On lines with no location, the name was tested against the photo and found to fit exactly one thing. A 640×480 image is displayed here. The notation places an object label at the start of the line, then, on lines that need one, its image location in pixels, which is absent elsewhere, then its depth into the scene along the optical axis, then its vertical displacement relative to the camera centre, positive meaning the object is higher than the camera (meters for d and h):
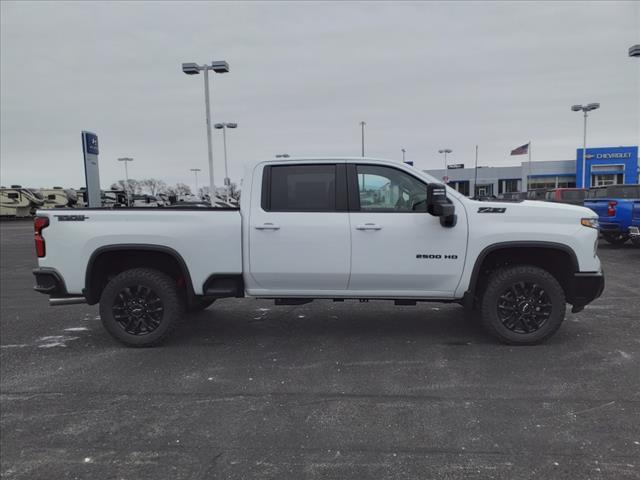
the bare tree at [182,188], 99.36 +3.31
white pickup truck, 4.91 -0.52
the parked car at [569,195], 19.30 -0.05
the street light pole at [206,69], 21.35 +6.01
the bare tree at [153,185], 103.31 +4.22
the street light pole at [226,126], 33.66 +5.39
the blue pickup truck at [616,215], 12.02 -0.56
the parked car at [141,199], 26.19 +0.31
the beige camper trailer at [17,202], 38.09 +0.47
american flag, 48.81 +4.58
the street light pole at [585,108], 31.33 +5.64
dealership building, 49.62 +2.49
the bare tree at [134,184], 96.06 +4.18
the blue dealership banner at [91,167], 12.62 +1.06
